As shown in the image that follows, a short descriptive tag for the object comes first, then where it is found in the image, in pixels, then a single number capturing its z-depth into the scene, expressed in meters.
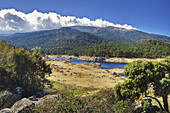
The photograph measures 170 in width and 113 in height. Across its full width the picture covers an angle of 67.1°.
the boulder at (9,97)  13.83
